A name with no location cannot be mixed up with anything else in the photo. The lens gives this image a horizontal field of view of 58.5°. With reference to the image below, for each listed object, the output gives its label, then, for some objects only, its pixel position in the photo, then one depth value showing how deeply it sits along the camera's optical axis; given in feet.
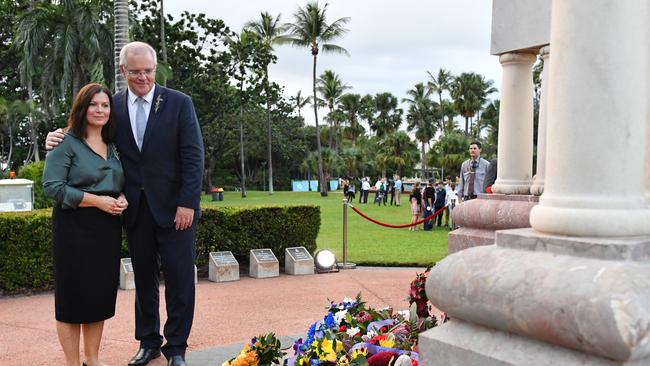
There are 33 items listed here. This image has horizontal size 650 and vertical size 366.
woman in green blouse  11.22
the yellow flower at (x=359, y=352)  9.35
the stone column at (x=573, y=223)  5.98
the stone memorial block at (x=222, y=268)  25.73
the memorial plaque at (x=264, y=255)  27.14
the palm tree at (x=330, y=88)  216.13
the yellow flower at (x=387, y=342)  9.83
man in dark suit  12.05
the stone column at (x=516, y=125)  17.48
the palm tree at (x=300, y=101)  224.94
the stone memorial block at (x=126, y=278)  23.24
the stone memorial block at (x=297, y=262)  27.55
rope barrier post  29.43
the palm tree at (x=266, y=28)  155.02
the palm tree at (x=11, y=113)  125.39
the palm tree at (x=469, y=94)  207.82
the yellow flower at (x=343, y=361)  9.32
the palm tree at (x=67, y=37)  91.04
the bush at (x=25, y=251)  22.61
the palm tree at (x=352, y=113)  254.27
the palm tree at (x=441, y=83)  235.40
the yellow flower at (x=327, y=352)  9.52
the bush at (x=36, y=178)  56.24
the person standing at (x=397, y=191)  97.86
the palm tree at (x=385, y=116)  266.75
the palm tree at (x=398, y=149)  215.72
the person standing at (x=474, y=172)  28.73
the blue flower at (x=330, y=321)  11.57
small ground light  28.04
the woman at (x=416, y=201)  62.08
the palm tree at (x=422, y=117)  241.96
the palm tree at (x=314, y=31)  144.77
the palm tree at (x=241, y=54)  116.06
